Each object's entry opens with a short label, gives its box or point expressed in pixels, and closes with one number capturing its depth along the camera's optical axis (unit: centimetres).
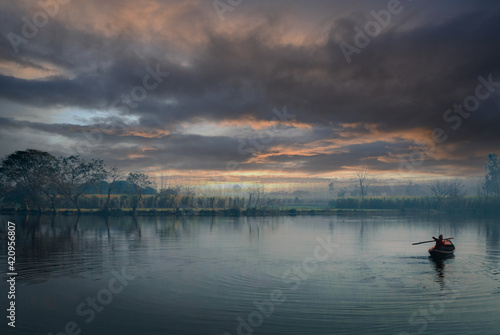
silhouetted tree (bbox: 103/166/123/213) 9063
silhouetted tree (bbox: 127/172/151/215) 9214
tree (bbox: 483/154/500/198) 16712
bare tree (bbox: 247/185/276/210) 10325
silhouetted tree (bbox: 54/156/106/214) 9069
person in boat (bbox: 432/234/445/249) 2808
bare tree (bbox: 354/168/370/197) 17038
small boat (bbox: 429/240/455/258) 2769
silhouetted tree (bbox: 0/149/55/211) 8825
